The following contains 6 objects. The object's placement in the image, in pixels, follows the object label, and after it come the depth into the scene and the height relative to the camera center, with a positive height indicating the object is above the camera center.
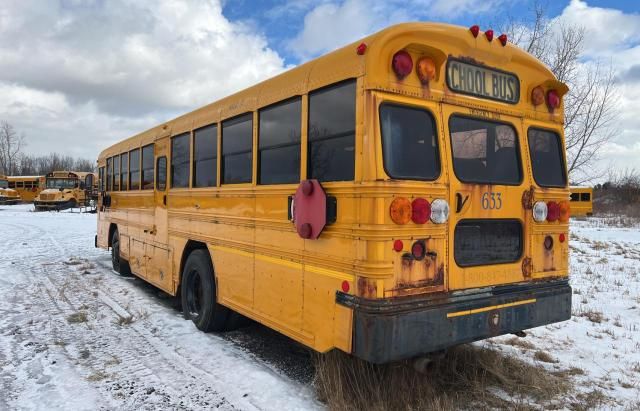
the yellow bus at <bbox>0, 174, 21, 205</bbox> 38.83 +0.30
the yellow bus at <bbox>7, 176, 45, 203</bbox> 42.98 +1.06
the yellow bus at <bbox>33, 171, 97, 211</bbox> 33.09 +0.34
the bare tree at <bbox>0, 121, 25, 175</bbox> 78.19 +6.20
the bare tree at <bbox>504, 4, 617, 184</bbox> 13.09 +2.63
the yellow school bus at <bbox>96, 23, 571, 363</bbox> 3.09 +0.03
